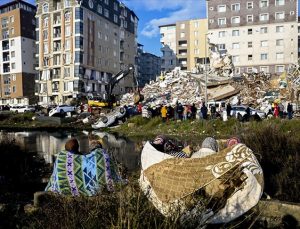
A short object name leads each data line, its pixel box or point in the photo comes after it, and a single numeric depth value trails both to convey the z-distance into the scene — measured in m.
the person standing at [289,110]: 17.92
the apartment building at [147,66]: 82.52
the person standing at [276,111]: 18.66
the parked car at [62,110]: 27.80
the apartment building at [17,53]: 53.45
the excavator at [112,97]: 26.97
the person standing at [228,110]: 19.35
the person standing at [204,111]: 19.00
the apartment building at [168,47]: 67.01
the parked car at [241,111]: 20.05
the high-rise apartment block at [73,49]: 46.73
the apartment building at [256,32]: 45.90
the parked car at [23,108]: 36.01
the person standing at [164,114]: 19.99
